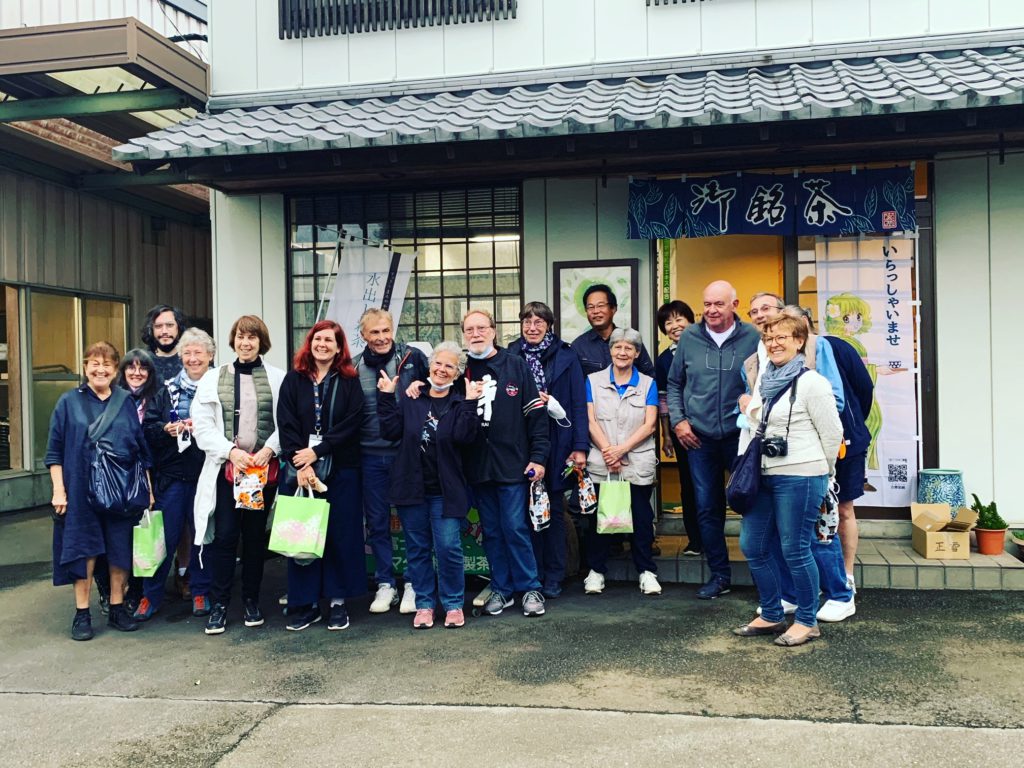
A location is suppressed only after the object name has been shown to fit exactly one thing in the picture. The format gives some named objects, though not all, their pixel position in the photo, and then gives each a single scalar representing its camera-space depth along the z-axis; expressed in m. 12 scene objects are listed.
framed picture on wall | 7.36
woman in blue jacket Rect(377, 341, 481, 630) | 5.59
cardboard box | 6.32
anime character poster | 6.98
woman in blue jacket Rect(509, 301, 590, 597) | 6.14
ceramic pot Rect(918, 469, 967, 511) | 6.71
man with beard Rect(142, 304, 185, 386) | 6.39
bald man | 5.89
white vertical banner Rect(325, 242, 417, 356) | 7.70
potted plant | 6.45
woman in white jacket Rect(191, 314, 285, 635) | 5.70
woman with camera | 4.91
